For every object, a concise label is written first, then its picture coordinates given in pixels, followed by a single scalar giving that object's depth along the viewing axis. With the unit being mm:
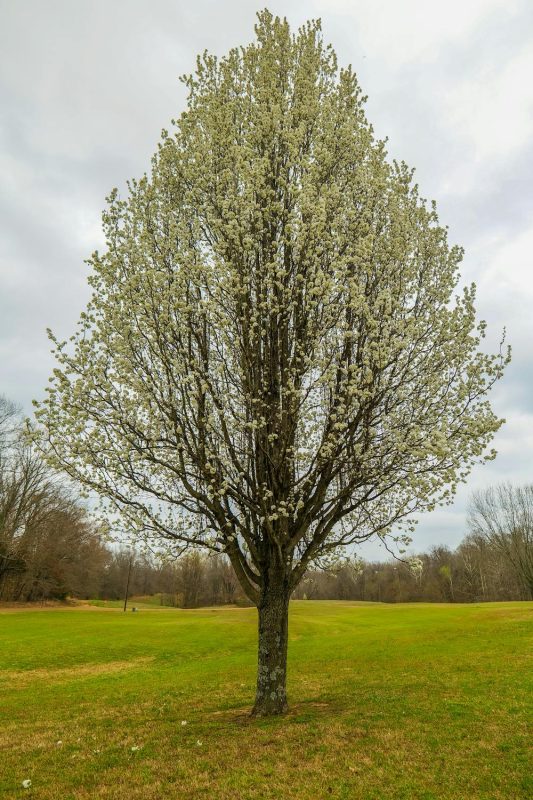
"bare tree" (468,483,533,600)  63156
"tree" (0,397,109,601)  61531
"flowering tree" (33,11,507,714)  10938
